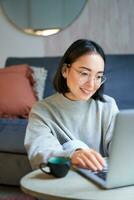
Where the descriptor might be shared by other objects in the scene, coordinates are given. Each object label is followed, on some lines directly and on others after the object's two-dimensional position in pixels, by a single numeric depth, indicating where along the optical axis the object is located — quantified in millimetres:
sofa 2361
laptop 902
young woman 1282
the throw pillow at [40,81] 3010
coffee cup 1066
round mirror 3273
